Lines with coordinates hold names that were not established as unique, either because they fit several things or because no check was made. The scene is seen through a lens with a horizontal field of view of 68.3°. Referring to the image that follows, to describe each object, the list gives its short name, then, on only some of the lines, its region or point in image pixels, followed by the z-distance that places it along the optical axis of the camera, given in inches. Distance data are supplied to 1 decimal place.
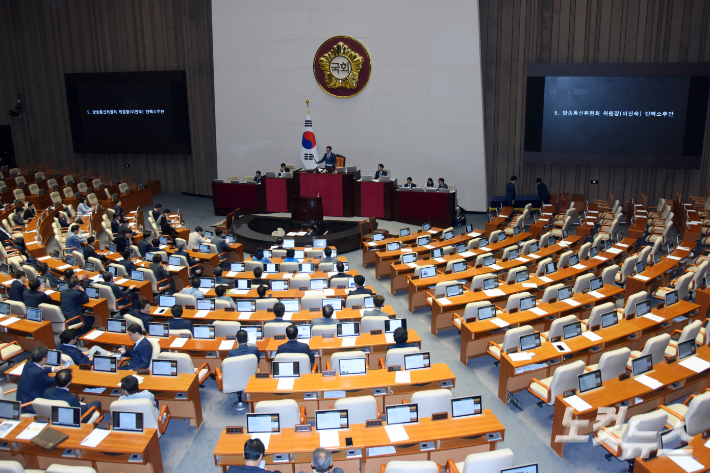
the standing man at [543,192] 653.2
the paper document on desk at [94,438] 200.7
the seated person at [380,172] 648.4
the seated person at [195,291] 351.4
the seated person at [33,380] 237.0
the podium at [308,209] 597.0
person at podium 674.2
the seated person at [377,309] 314.0
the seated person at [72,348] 265.3
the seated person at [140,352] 260.2
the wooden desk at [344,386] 238.8
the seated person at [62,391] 223.5
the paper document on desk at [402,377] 242.4
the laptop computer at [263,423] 205.5
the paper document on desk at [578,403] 224.6
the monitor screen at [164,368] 249.9
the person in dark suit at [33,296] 339.3
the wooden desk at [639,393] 232.1
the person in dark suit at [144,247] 470.1
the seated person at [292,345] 266.1
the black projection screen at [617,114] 605.0
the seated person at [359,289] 343.9
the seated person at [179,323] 302.0
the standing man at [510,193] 656.4
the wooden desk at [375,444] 196.7
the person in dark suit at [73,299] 337.7
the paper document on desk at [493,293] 355.3
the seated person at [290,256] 446.3
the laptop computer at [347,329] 293.4
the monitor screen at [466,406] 214.6
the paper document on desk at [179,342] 284.7
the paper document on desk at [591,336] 288.8
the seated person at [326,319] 298.4
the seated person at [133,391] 220.8
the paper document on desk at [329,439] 198.2
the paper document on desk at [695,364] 253.3
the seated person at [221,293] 344.2
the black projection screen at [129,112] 792.3
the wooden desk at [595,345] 274.1
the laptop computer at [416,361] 251.8
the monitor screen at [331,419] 207.3
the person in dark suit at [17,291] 351.6
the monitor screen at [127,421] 207.8
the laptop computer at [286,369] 249.6
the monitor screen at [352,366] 251.1
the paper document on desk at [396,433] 202.2
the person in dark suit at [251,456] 173.3
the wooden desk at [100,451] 201.0
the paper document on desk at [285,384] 237.7
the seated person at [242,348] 265.0
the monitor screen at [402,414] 210.8
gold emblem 688.4
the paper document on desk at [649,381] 240.2
